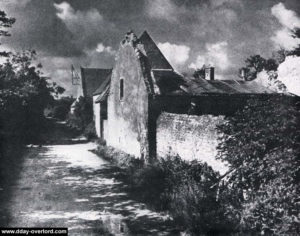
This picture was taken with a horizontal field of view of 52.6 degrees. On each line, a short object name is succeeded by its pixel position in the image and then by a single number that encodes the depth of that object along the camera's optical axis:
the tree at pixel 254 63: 52.91
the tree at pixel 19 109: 13.44
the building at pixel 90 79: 48.06
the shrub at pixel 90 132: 29.70
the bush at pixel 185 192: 7.66
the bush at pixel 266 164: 6.23
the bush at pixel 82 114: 38.06
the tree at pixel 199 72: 57.50
